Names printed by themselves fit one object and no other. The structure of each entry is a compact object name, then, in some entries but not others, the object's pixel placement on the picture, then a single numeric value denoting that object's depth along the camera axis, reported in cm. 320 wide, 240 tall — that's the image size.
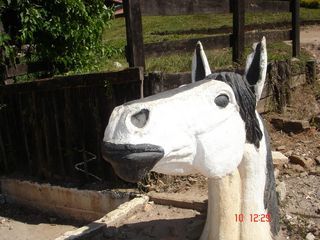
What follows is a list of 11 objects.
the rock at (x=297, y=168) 498
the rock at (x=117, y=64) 865
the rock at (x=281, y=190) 404
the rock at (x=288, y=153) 539
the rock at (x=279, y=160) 504
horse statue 208
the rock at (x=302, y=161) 508
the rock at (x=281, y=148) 557
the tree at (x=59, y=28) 618
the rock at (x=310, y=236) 340
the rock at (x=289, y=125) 596
